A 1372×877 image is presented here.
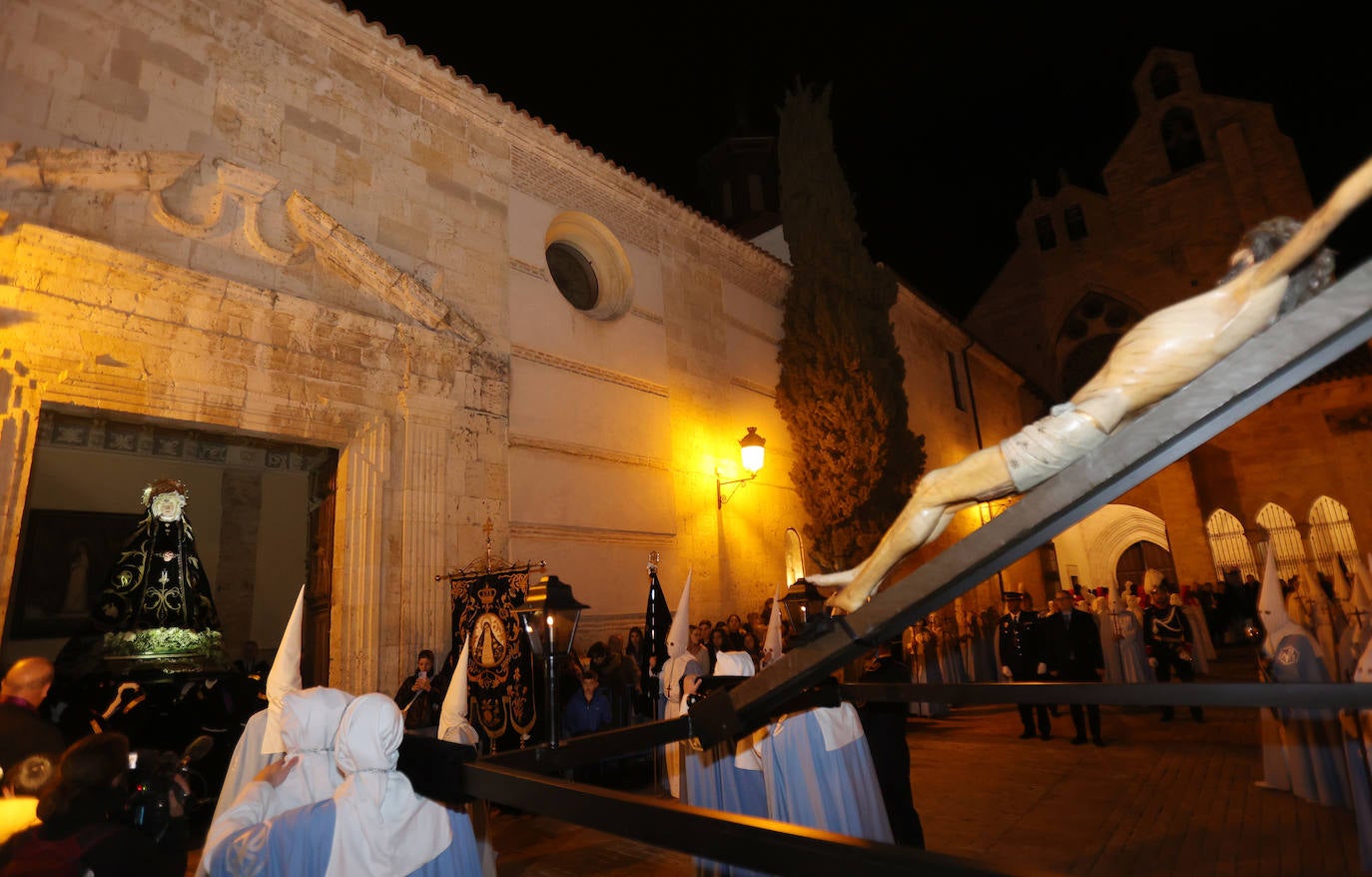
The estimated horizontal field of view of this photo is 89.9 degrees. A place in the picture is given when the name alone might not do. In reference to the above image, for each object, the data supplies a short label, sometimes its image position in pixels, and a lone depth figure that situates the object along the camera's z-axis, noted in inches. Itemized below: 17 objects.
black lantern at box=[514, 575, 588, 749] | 130.5
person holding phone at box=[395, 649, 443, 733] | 257.8
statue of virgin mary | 303.3
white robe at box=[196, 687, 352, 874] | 120.8
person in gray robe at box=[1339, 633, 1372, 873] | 180.4
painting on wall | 406.0
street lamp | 454.9
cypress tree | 531.2
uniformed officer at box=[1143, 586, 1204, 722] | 405.4
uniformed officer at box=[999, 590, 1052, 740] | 387.2
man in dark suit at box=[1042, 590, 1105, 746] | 360.2
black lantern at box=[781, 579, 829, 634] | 190.9
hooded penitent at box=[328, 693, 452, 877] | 98.0
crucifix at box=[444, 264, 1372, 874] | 48.1
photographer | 92.0
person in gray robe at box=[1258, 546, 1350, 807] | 226.2
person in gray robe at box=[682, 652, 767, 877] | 192.2
